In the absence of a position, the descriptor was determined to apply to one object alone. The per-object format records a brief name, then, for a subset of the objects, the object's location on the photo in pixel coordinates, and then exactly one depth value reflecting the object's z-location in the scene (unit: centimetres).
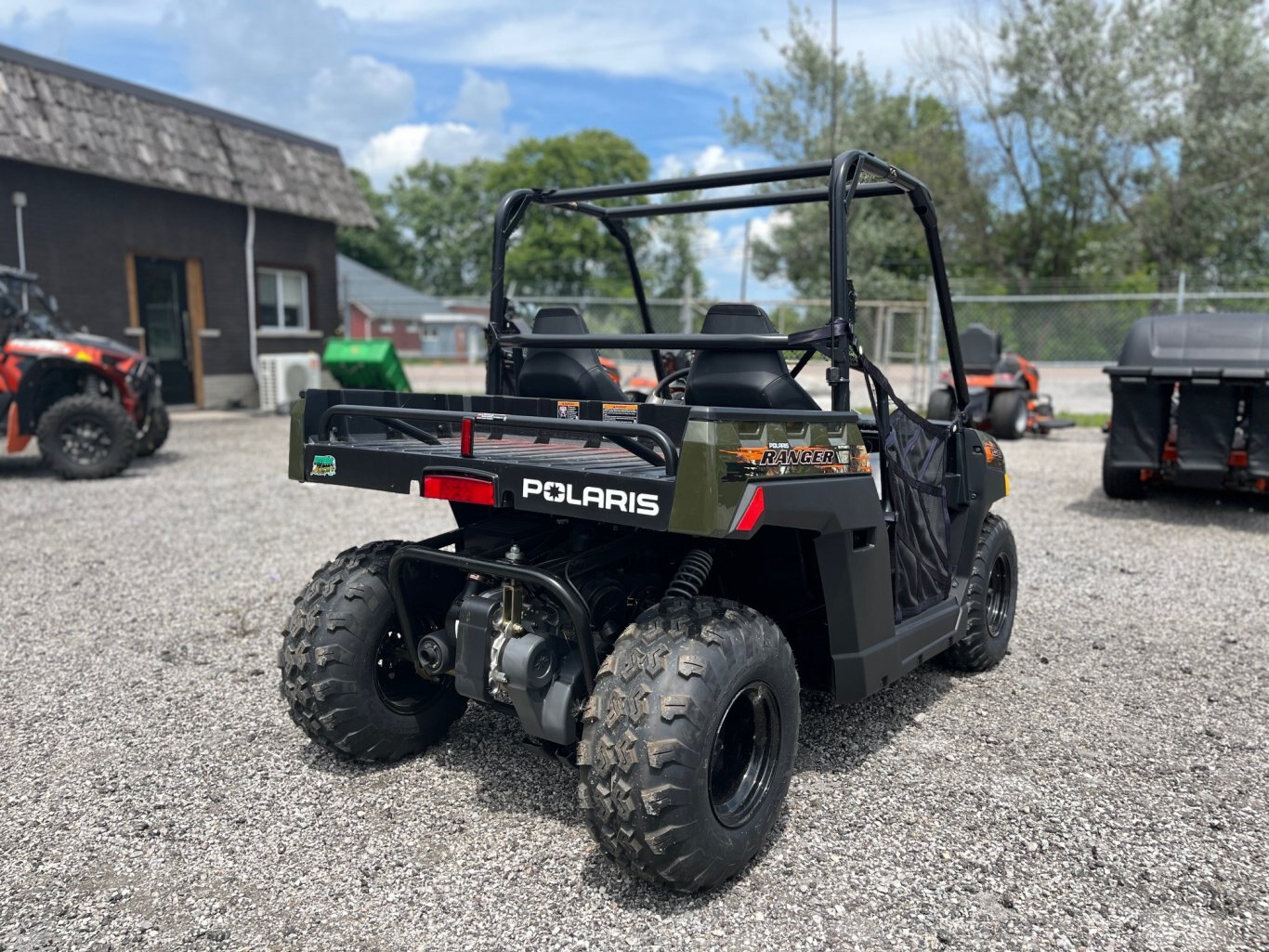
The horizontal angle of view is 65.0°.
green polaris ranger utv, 258
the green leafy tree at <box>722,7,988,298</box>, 2766
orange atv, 957
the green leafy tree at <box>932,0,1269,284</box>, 2181
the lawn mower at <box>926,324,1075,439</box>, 1261
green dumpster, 1452
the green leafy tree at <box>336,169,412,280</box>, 6444
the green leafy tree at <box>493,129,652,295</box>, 4966
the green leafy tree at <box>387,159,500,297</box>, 7044
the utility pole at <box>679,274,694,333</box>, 1502
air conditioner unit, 1617
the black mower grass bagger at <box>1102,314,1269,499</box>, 754
